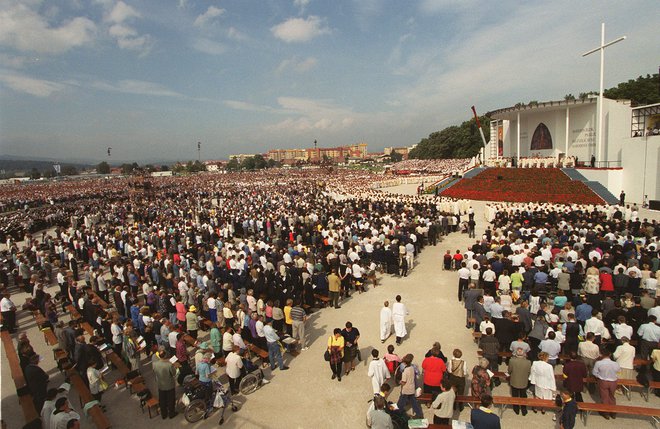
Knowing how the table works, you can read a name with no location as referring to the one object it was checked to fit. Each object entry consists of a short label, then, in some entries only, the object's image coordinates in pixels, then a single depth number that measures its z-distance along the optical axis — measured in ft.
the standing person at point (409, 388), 17.10
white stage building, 71.31
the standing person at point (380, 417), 14.11
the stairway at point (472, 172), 107.71
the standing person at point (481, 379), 16.88
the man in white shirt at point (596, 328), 20.62
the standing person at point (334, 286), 31.58
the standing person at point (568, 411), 14.75
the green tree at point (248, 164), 434.30
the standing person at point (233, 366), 20.03
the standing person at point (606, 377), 16.96
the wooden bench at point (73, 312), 31.13
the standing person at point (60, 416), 14.85
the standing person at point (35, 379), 19.36
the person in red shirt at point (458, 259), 38.48
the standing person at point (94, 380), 19.34
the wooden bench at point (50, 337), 27.73
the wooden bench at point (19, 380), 19.12
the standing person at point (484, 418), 13.38
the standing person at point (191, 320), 26.21
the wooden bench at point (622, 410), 15.98
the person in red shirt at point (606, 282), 27.37
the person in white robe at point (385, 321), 25.18
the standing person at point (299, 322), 24.68
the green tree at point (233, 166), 456.04
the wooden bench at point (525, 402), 16.98
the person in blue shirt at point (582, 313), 22.55
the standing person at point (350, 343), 21.61
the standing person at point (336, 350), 20.85
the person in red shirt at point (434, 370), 18.08
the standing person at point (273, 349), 22.31
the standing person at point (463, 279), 31.48
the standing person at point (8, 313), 30.81
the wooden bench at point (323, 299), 32.48
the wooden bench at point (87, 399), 18.15
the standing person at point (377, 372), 18.20
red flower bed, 78.02
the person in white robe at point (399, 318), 24.81
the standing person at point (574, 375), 17.06
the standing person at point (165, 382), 18.45
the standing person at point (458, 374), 17.66
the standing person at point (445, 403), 15.58
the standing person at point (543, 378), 16.92
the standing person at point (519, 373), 17.56
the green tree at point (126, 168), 383.84
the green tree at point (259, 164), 447.42
